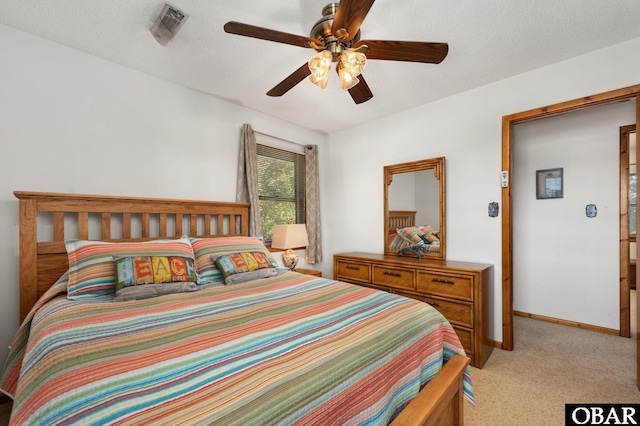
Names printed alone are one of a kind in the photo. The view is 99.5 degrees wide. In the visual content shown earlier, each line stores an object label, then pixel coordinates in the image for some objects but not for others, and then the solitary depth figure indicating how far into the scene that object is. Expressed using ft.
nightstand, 10.33
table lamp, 9.68
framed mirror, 9.87
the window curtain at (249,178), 10.00
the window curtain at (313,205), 12.37
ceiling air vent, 5.58
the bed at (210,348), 2.24
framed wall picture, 10.56
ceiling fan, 4.72
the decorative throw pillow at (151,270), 5.34
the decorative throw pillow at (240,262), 6.63
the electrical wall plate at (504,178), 8.37
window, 11.18
